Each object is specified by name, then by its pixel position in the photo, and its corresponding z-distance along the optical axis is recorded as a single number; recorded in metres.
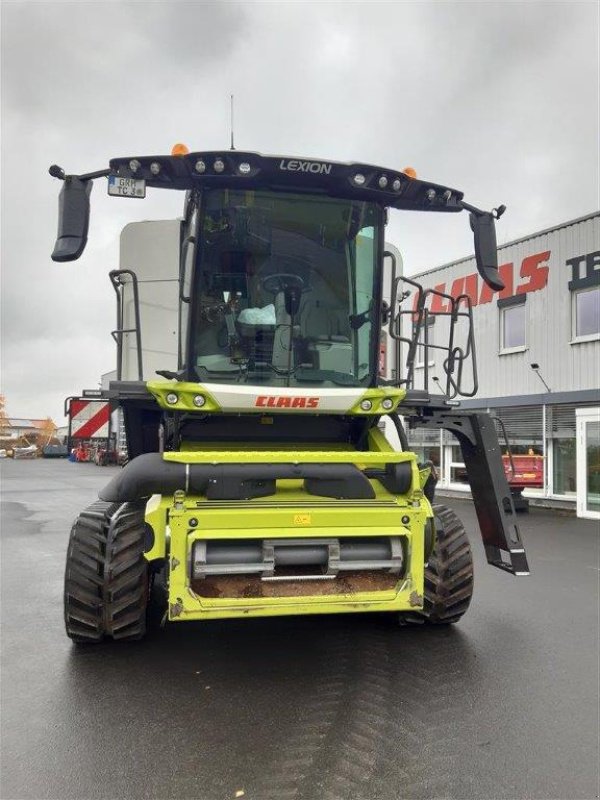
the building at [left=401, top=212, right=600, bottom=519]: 12.74
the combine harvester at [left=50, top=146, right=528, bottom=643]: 3.55
